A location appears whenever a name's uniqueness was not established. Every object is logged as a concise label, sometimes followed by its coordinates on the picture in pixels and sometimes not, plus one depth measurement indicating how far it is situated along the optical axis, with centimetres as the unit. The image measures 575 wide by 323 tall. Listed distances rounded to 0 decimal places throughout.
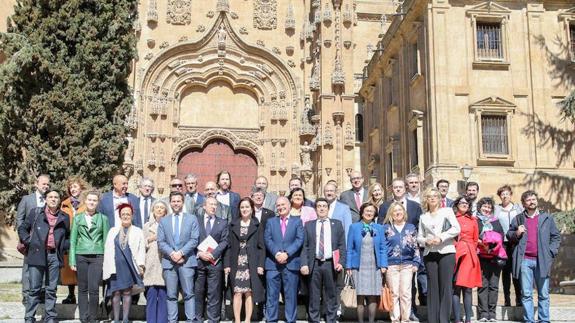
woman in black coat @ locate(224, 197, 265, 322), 991
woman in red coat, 977
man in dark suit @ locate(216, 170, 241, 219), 1138
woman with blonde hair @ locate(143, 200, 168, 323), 977
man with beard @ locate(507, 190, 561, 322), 1046
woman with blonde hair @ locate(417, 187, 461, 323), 951
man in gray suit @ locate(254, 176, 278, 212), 1143
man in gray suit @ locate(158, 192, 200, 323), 973
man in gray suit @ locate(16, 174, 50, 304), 1049
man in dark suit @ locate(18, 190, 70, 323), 981
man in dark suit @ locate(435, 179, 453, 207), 1115
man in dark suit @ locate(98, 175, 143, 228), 1073
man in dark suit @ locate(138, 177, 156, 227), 1129
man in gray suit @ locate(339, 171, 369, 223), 1152
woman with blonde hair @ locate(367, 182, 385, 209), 1081
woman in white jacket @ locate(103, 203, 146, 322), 965
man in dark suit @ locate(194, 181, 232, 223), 1081
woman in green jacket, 985
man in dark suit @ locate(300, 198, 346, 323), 1001
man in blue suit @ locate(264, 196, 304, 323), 994
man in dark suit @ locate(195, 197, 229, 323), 995
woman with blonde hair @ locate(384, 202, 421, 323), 970
